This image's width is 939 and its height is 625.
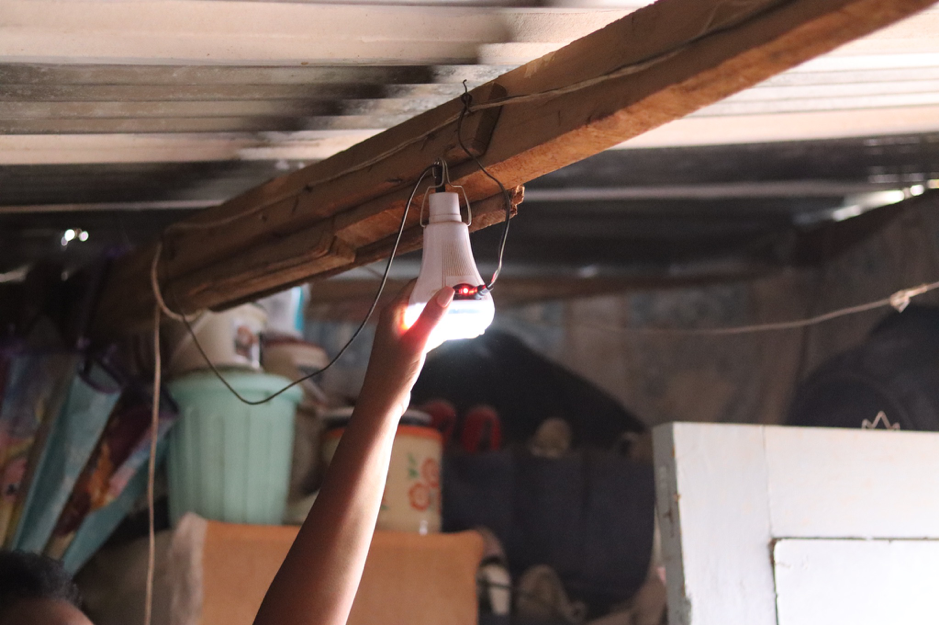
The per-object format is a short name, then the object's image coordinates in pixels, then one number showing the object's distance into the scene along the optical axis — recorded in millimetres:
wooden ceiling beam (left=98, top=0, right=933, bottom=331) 1878
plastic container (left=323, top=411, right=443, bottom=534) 2752
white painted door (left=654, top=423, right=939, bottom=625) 2357
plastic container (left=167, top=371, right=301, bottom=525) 2705
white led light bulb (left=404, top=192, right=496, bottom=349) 2024
